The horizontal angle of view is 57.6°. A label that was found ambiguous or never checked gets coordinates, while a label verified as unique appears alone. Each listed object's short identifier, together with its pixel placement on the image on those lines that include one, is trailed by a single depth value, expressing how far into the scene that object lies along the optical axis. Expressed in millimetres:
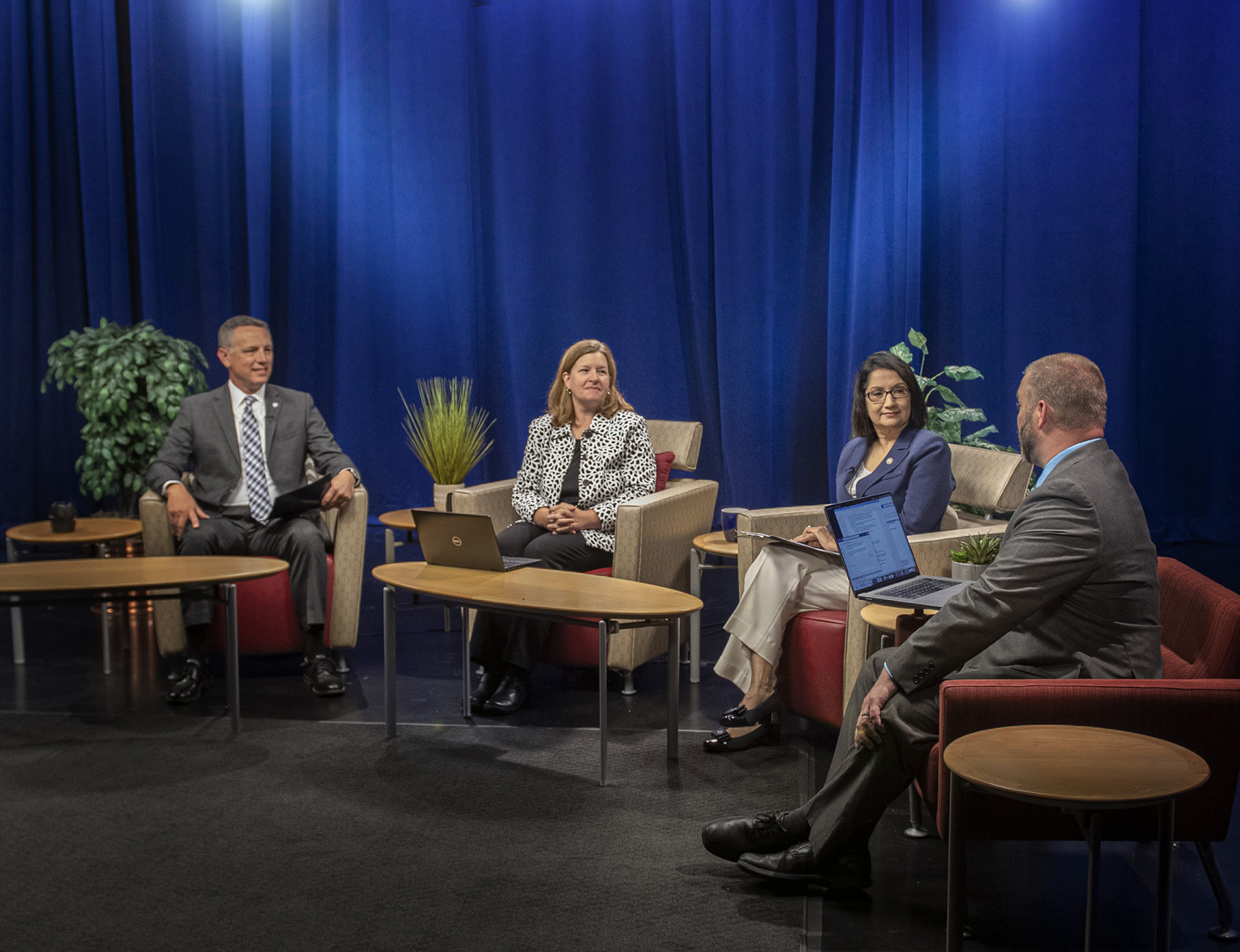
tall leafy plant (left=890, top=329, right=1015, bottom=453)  4875
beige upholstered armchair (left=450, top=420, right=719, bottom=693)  3756
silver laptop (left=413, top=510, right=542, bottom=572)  3361
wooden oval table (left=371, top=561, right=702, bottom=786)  2953
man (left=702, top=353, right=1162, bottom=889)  2111
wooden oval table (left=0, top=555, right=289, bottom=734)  3252
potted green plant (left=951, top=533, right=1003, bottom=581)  2744
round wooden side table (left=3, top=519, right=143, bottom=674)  4137
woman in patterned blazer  3980
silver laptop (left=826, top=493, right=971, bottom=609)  2717
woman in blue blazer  3252
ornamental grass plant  5461
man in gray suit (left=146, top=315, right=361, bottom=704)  3906
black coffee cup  4234
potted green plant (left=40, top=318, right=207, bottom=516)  4992
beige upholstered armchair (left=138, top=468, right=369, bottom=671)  3922
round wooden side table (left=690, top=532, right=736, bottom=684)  4020
